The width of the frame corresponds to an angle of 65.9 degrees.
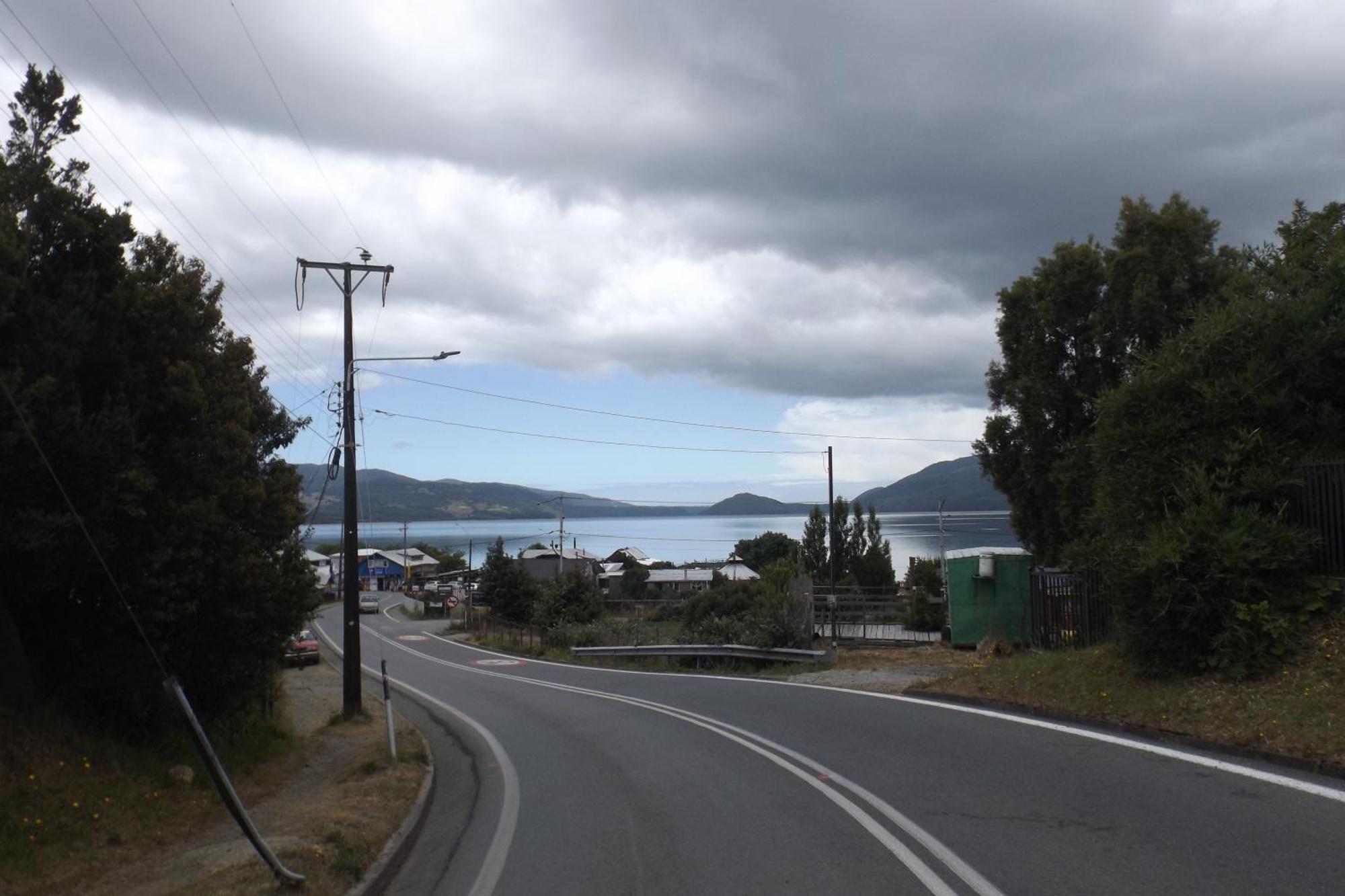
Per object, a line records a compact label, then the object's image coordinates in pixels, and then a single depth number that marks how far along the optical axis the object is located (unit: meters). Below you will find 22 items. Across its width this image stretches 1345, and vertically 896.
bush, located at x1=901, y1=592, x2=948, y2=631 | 32.44
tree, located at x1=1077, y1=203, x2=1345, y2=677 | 11.48
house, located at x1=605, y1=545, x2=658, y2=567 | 121.04
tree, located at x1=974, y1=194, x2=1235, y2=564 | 22.03
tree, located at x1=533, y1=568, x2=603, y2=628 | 53.50
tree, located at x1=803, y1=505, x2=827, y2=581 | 59.84
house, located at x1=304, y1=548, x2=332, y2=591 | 98.54
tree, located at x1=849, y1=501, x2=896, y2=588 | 58.91
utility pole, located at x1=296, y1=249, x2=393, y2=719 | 21.62
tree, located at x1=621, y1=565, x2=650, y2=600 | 93.56
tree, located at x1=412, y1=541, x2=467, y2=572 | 150.50
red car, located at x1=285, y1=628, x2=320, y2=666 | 39.75
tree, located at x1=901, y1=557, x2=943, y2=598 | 41.75
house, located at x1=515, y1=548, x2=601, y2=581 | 100.50
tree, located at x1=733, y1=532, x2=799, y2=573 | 108.00
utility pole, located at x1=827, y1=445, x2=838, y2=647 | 48.59
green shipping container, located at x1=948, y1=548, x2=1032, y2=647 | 22.05
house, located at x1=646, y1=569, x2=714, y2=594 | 93.69
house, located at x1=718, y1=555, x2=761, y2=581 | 92.06
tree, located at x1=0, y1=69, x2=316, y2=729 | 10.88
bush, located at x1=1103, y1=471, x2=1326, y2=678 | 11.16
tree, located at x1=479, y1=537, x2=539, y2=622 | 67.69
